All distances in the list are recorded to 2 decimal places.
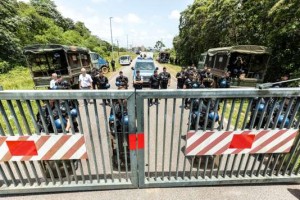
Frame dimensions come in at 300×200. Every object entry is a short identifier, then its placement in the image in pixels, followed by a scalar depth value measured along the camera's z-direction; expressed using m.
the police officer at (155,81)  10.05
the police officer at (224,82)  9.52
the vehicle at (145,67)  13.33
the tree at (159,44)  122.39
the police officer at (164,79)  10.33
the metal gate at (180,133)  2.70
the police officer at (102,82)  9.48
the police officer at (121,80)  9.05
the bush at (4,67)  16.95
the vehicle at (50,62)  11.28
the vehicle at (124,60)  37.22
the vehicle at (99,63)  21.20
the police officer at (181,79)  10.85
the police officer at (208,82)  9.50
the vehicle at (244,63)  10.87
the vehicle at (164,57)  45.47
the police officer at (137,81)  10.94
